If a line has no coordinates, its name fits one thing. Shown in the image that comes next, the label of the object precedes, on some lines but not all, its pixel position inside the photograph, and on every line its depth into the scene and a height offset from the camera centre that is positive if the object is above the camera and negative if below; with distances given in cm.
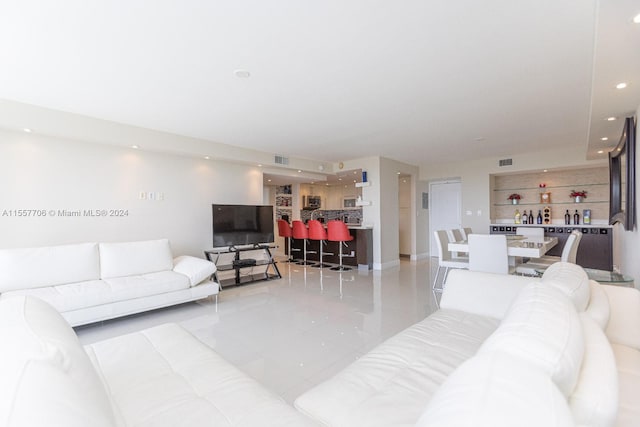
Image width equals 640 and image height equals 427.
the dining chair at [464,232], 563 -38
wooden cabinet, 568 -67
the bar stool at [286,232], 719 -42
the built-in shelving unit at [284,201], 930 +43
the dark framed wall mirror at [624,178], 309 +39
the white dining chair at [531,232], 520 -38
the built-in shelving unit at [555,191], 610 +45
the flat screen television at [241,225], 509 -17
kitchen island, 630 -80
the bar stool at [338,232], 599 -37
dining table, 368 -47
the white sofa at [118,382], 65 -72
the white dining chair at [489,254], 383 -55
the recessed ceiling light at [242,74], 269 +129
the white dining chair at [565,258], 375 -61
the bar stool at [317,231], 630 -36
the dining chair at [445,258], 451 -72
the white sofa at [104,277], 306 -71
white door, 771 +15
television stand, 504 -85
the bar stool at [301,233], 665 -41
